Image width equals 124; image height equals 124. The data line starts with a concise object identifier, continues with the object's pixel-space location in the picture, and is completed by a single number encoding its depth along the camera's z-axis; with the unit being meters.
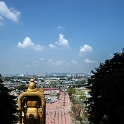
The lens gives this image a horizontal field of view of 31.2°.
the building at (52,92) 89.59
